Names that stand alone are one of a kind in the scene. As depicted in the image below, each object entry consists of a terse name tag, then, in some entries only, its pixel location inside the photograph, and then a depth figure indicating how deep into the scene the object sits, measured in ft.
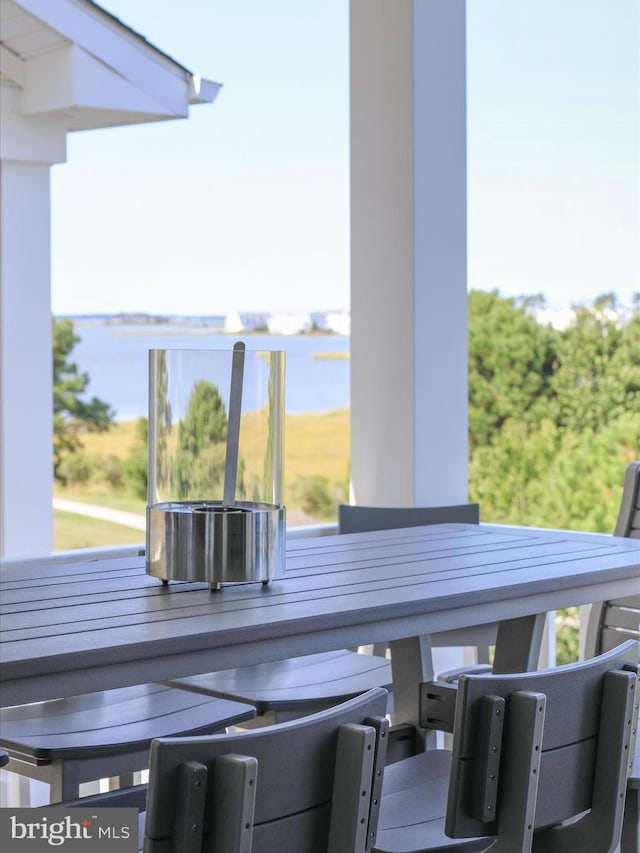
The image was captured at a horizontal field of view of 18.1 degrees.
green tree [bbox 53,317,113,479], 90.91
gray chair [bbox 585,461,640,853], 16.87
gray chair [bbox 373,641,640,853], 8.74
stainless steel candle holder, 11.84
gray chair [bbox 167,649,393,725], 14.62
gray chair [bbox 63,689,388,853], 7.07
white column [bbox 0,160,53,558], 26.00
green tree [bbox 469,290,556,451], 67.28
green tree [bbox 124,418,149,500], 90.57
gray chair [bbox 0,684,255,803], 12.45
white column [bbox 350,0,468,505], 21.44
